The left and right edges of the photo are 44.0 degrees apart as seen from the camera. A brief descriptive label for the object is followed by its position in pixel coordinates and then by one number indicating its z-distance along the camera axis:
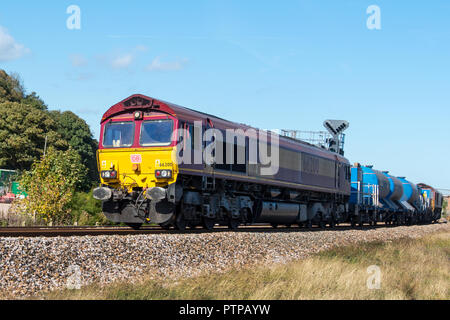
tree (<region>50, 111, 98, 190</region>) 73.88
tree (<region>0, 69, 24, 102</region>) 74.54
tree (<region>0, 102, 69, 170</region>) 59.34
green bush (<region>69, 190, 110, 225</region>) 29.30
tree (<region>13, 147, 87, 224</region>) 29.66
